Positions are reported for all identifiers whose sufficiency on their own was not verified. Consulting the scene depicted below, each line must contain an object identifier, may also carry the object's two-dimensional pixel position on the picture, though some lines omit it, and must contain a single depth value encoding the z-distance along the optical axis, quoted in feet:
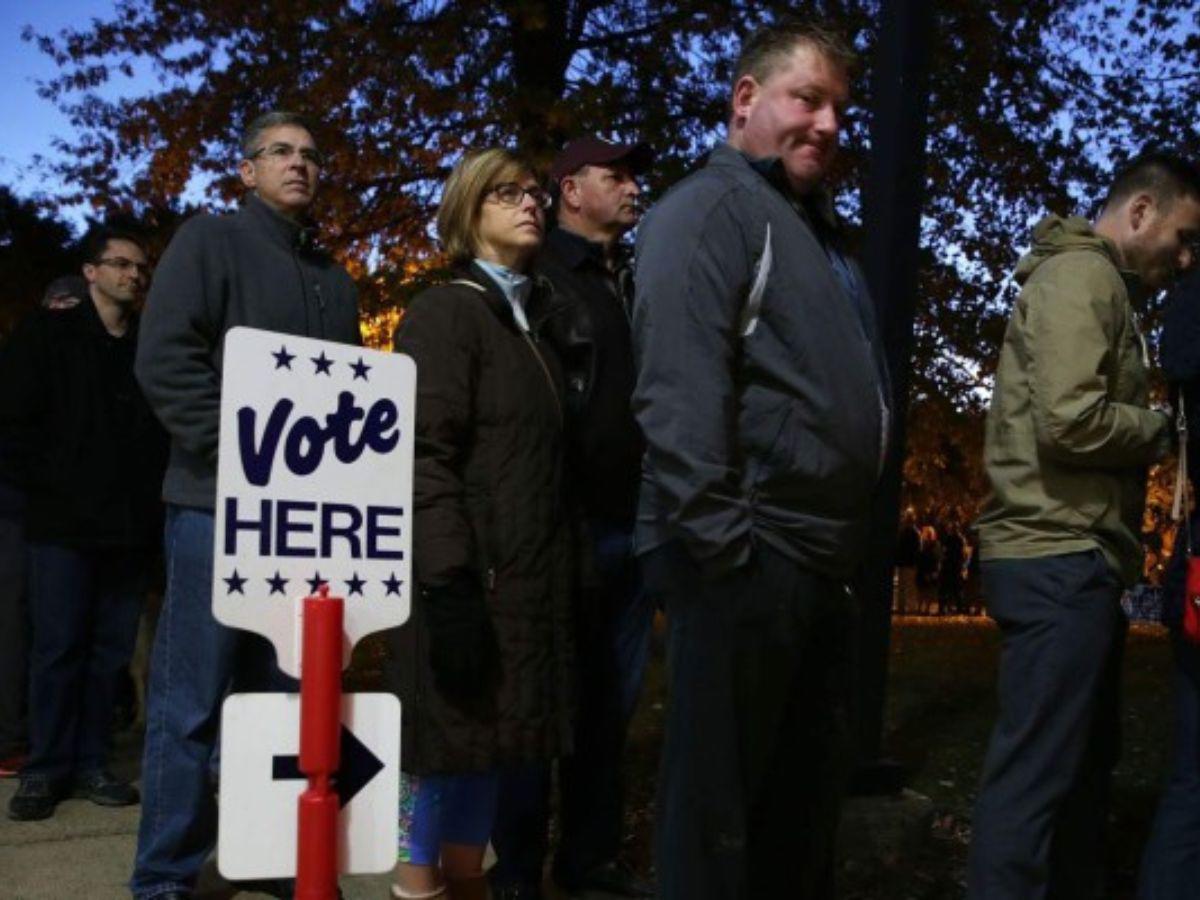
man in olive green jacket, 11.91
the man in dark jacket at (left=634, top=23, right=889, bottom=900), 9.50
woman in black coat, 10.96
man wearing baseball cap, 13.61
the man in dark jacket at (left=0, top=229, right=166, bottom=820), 17.79
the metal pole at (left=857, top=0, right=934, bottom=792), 15.48
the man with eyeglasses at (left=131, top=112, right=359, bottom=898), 13.12
